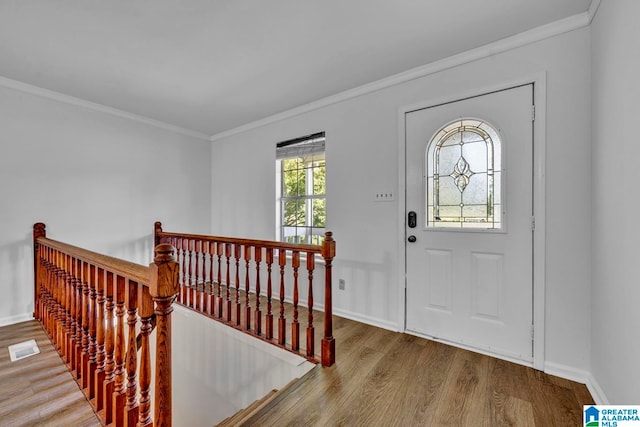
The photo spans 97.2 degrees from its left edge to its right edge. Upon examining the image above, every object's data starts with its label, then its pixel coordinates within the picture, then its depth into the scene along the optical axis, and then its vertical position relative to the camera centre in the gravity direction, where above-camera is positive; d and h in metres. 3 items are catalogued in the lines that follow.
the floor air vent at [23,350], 2.10 -1.07
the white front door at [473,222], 2.06 -0.08
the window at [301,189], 3.31 +0.29
